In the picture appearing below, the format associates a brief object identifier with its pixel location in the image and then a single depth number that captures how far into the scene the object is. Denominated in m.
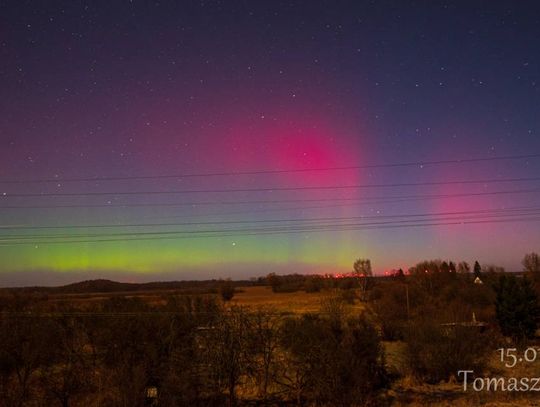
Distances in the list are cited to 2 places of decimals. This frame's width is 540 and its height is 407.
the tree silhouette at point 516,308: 33.47
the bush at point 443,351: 22.34
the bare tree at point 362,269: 109.38
